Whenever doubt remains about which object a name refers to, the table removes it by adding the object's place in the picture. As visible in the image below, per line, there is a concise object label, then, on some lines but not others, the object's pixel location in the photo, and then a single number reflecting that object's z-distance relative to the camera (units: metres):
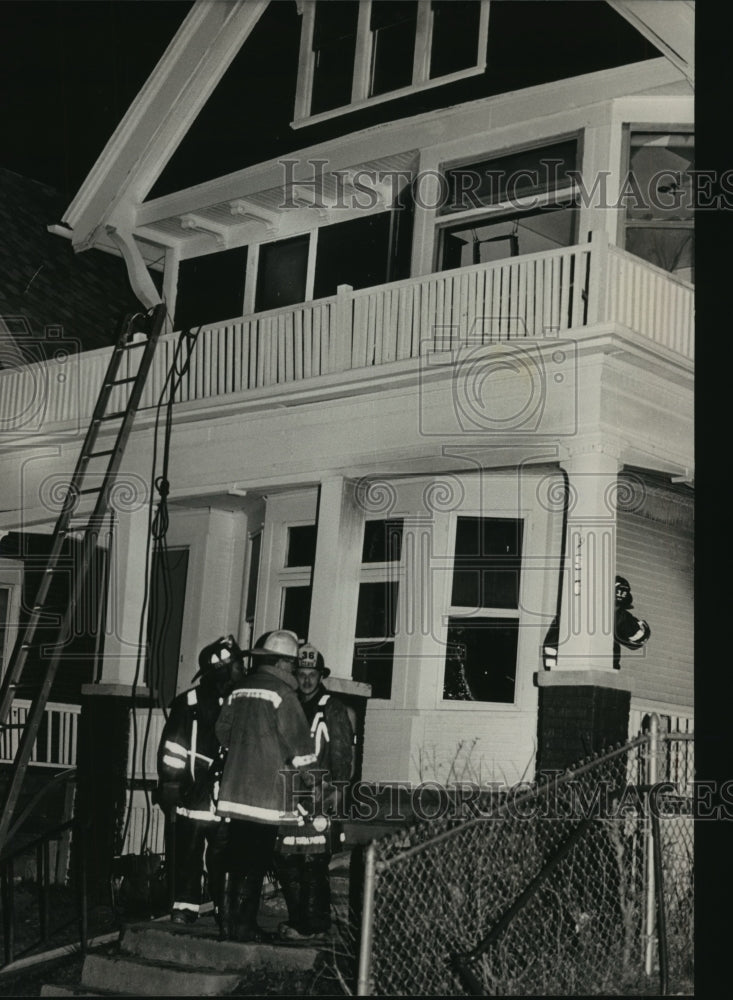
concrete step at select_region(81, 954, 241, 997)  8.07
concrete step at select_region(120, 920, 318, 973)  8.18
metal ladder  11.78
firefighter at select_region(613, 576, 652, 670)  11.80
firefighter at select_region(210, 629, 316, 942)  8.39
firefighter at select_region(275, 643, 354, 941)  8.51
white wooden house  10.72
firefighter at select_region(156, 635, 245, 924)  8.99
